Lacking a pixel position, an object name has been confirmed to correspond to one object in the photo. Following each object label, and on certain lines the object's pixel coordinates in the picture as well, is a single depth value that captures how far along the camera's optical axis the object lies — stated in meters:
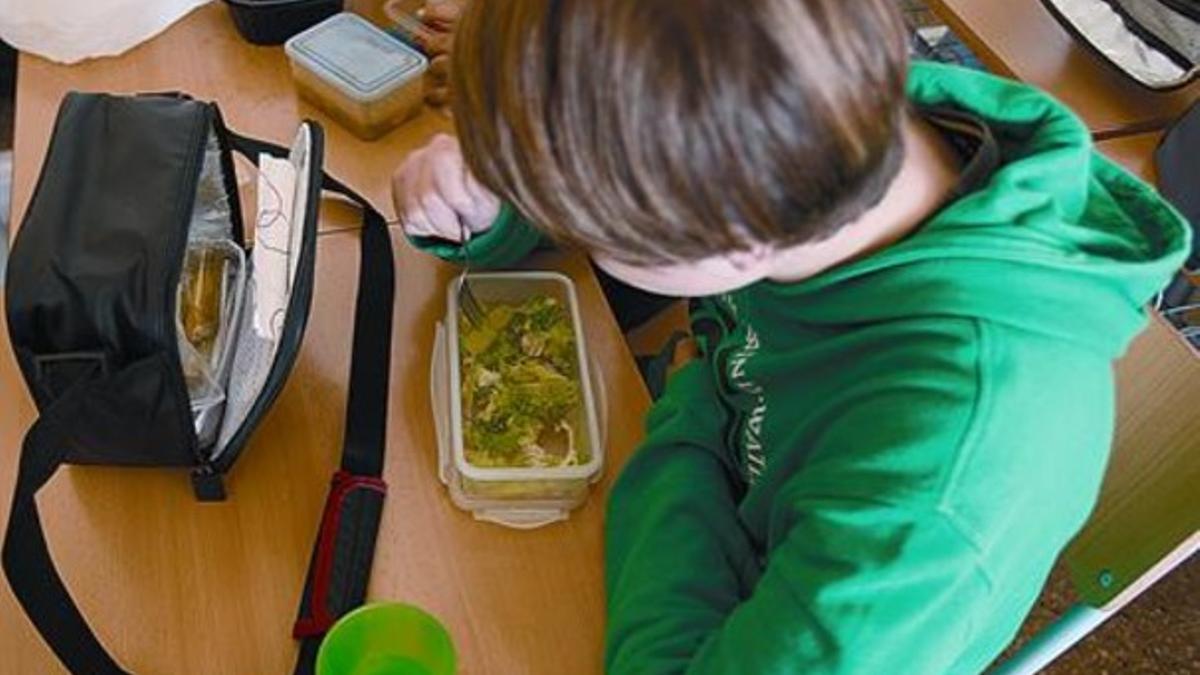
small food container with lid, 1.08
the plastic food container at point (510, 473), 0.83
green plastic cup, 0.73
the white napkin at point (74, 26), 1.13
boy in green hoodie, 0.51
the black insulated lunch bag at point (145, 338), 0.74
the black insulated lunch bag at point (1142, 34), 1.38
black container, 1.16
